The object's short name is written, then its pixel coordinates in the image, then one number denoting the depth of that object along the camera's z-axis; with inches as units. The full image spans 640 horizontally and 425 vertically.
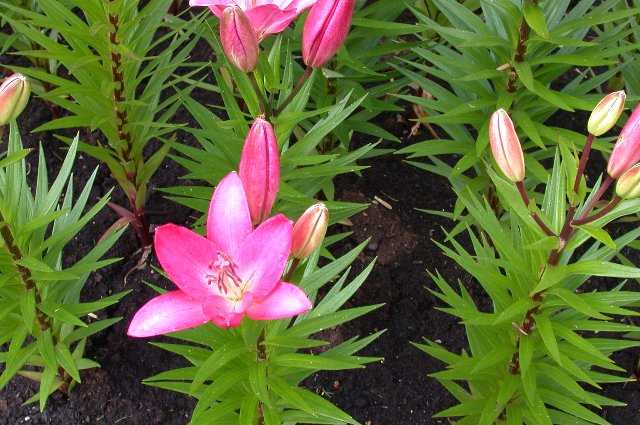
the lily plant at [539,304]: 49.0
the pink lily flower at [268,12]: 50.4
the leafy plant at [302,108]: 54.7
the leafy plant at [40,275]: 54.1
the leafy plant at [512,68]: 59.1
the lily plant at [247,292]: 45.2
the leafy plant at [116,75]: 58.6
